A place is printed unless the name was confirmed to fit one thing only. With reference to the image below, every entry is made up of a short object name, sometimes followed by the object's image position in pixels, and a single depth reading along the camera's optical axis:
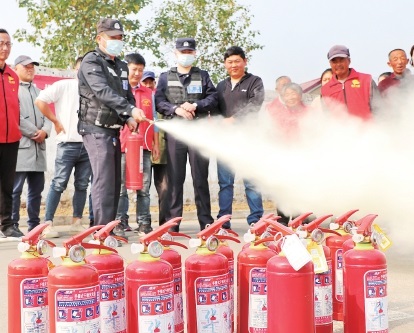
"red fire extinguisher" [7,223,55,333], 2.87
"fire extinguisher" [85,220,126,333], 2.86
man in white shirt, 7.16
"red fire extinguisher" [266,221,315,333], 2.70
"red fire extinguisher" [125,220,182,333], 2.66
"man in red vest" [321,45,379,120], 6.30
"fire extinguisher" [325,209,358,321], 3.50
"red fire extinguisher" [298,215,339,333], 3.12
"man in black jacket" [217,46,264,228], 7.07
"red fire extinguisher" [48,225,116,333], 2.54
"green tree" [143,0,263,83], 16.52
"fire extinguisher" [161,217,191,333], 3.03
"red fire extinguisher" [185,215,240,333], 2.88
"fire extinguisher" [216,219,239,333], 3.09
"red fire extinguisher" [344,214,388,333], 2.99
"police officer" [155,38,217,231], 6.74
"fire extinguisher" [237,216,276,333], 3.02
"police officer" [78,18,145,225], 5.36
